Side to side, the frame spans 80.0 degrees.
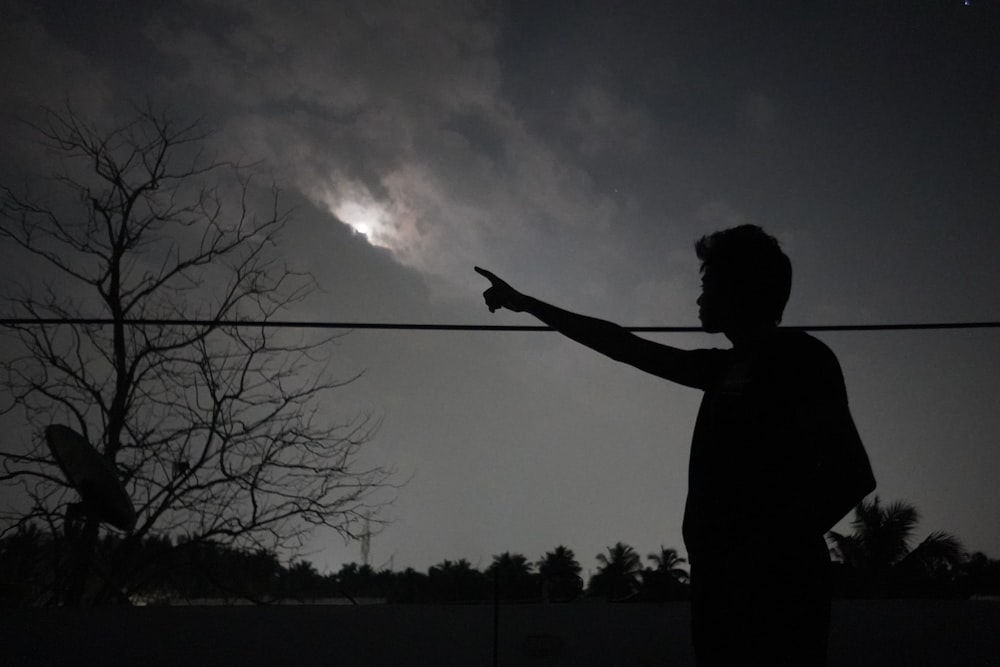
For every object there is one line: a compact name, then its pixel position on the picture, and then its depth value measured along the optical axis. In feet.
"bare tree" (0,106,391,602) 23.16
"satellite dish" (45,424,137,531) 11.09
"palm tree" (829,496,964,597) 63.26
